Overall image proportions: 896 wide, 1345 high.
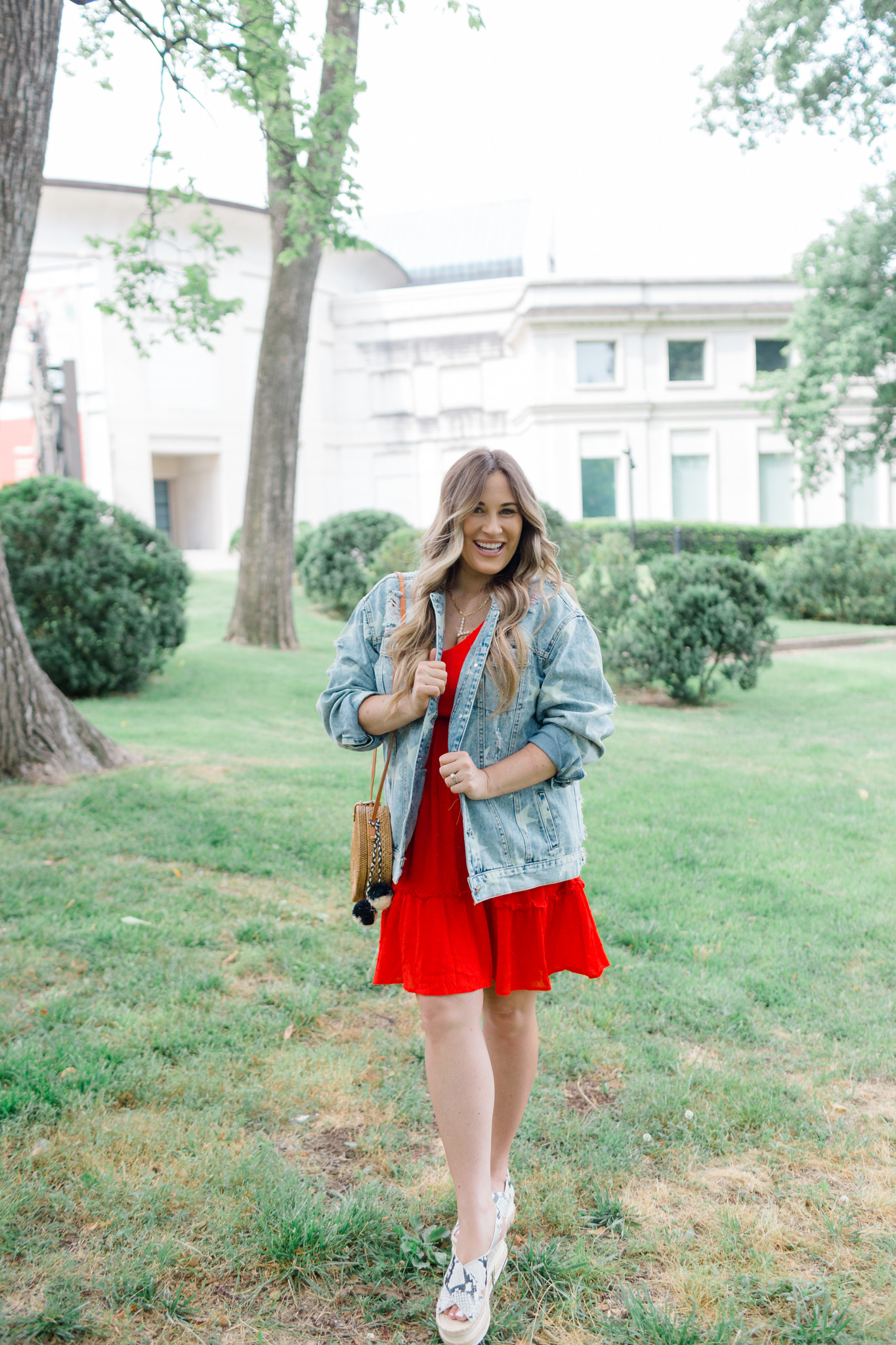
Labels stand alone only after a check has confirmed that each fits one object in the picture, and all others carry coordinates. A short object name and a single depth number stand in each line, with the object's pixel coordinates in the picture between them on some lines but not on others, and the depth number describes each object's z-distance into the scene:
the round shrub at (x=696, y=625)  10.38
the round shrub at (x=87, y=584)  9.33
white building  30.66
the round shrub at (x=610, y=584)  11.06
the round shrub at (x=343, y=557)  18.75
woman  2.38
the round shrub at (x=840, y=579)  20.23
